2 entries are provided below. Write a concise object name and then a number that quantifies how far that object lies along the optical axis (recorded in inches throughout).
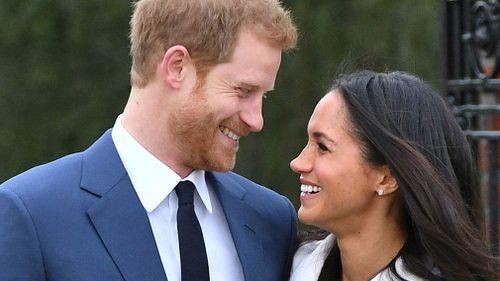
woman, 269.7
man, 259.6
